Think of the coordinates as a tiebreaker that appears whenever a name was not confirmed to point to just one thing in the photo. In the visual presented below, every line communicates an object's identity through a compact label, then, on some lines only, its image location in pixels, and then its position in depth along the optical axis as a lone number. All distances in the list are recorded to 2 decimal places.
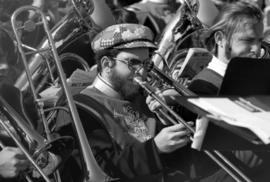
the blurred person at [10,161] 5.91
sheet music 5.13
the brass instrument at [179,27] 9.75
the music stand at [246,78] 5.78
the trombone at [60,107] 6.18
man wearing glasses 6.42
